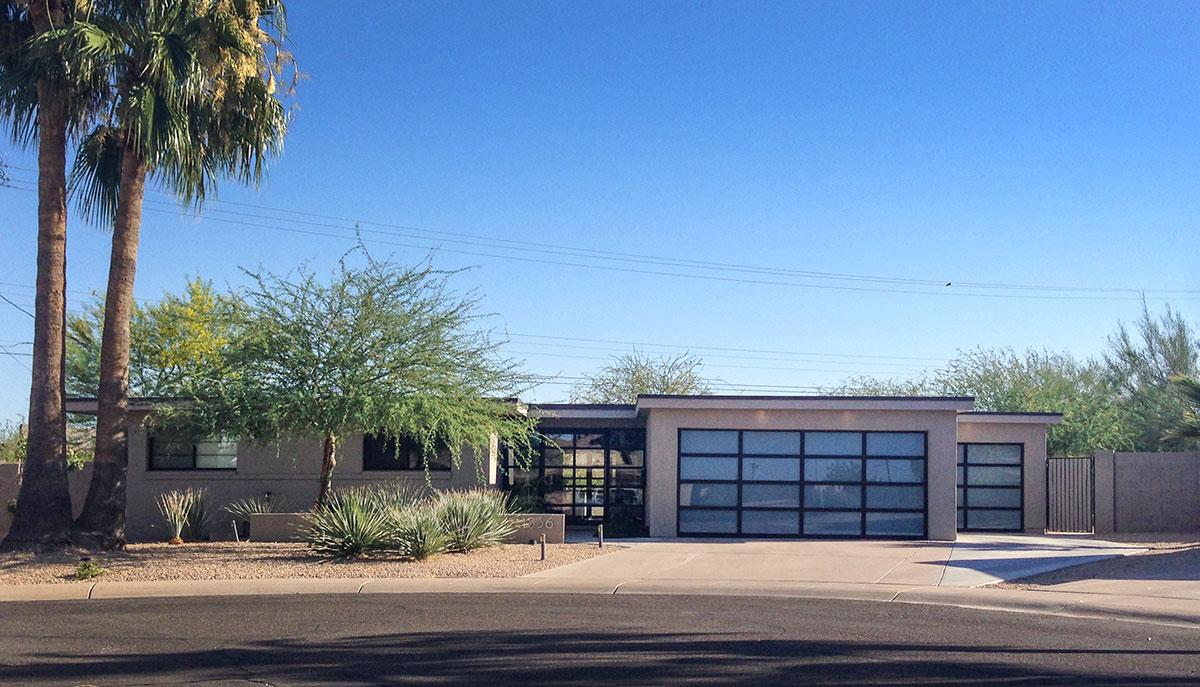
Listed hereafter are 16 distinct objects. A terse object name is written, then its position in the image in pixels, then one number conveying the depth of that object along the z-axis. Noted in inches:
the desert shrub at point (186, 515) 899.4
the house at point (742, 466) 938.7
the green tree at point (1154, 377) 1439.5
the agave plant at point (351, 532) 721.0
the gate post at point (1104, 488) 1036.5
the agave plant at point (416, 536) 716.7
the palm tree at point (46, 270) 724.7
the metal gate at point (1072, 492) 1046.4
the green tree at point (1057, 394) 1328.7
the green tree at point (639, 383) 2005.4
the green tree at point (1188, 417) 828.0
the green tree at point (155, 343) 1443.2
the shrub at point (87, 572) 663.8
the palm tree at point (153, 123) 713.6
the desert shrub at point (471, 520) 763.4
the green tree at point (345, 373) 784.3
